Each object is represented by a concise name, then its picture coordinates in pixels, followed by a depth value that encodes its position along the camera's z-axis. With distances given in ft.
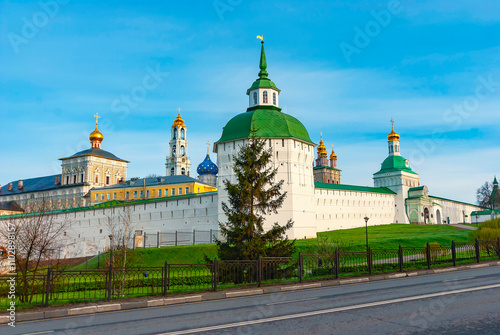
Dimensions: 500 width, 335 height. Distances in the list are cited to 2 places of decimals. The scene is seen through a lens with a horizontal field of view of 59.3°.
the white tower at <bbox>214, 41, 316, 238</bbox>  126.82
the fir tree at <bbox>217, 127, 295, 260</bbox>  56.54
